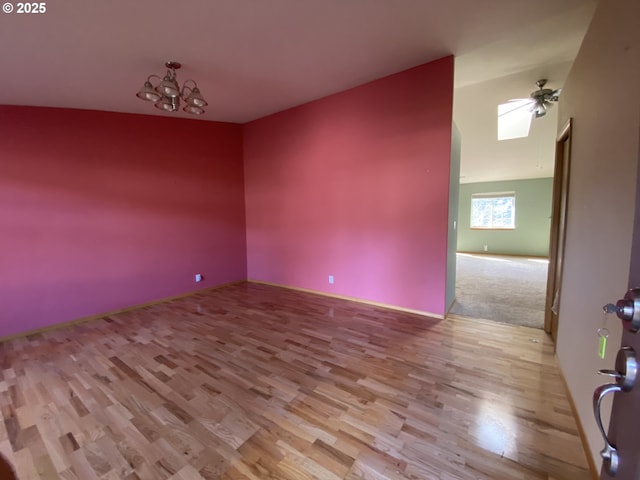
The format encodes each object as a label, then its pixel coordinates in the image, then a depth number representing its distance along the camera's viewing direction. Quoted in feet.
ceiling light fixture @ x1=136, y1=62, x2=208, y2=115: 8.16
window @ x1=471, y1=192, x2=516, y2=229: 27.73
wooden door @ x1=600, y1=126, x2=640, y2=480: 1.92
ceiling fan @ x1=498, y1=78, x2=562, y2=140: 12.14
